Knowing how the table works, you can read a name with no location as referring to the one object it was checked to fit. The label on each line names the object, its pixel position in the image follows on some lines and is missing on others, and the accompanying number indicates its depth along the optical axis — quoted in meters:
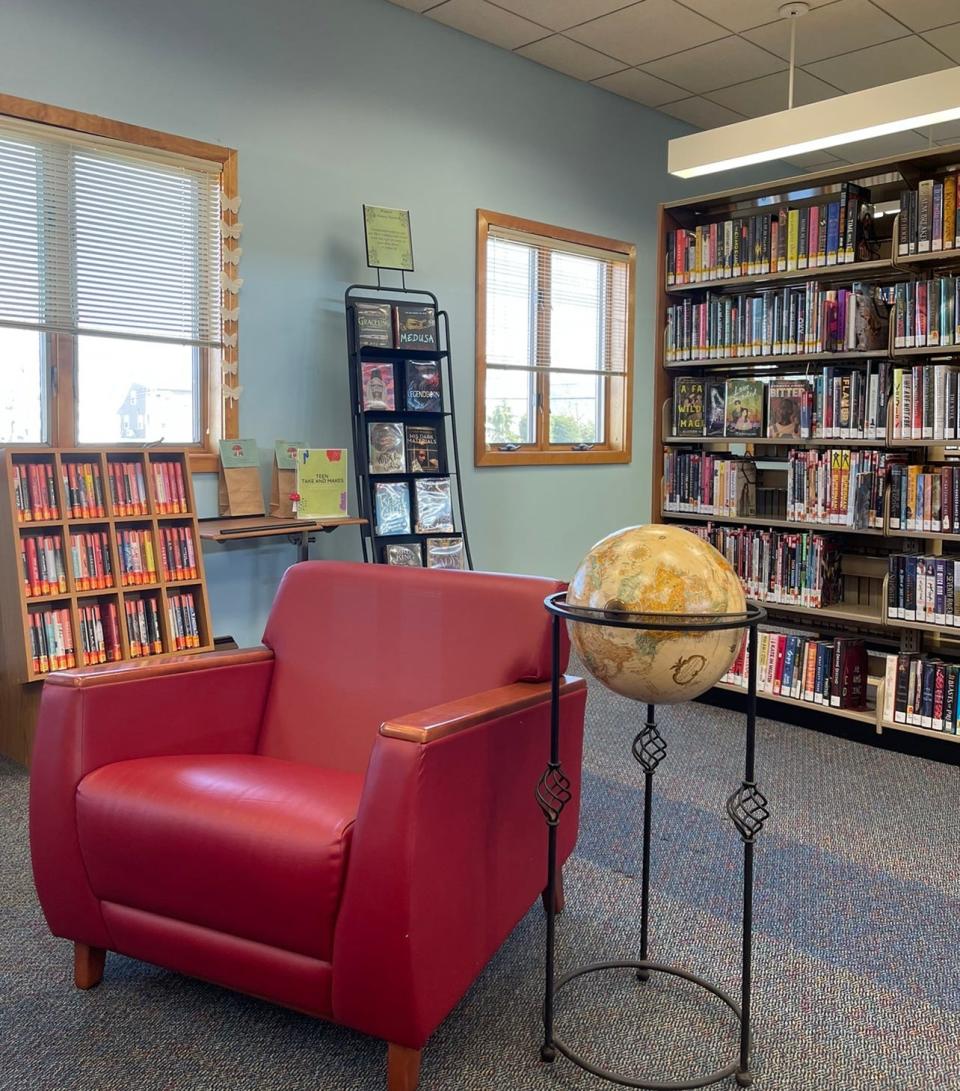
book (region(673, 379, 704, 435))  4.28
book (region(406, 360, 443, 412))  4.55
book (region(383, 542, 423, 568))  4.52
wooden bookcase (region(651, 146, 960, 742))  3.61
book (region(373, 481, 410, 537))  4.47
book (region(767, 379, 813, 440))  3.89
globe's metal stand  1.61
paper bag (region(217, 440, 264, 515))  4.14
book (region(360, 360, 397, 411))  4.41
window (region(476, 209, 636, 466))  5.45
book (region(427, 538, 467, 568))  4.65
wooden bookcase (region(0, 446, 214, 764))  3.28
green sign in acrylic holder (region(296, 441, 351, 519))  4.17
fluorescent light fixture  3.73
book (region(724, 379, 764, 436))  4.05
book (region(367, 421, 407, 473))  4.47
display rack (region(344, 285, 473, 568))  4.41
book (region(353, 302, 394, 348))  4.38
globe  1.64
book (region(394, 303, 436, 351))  4.50
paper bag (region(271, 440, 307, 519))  4.18
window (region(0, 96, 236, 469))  3.66
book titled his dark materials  4.61
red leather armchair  1.64
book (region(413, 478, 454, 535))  4.63
